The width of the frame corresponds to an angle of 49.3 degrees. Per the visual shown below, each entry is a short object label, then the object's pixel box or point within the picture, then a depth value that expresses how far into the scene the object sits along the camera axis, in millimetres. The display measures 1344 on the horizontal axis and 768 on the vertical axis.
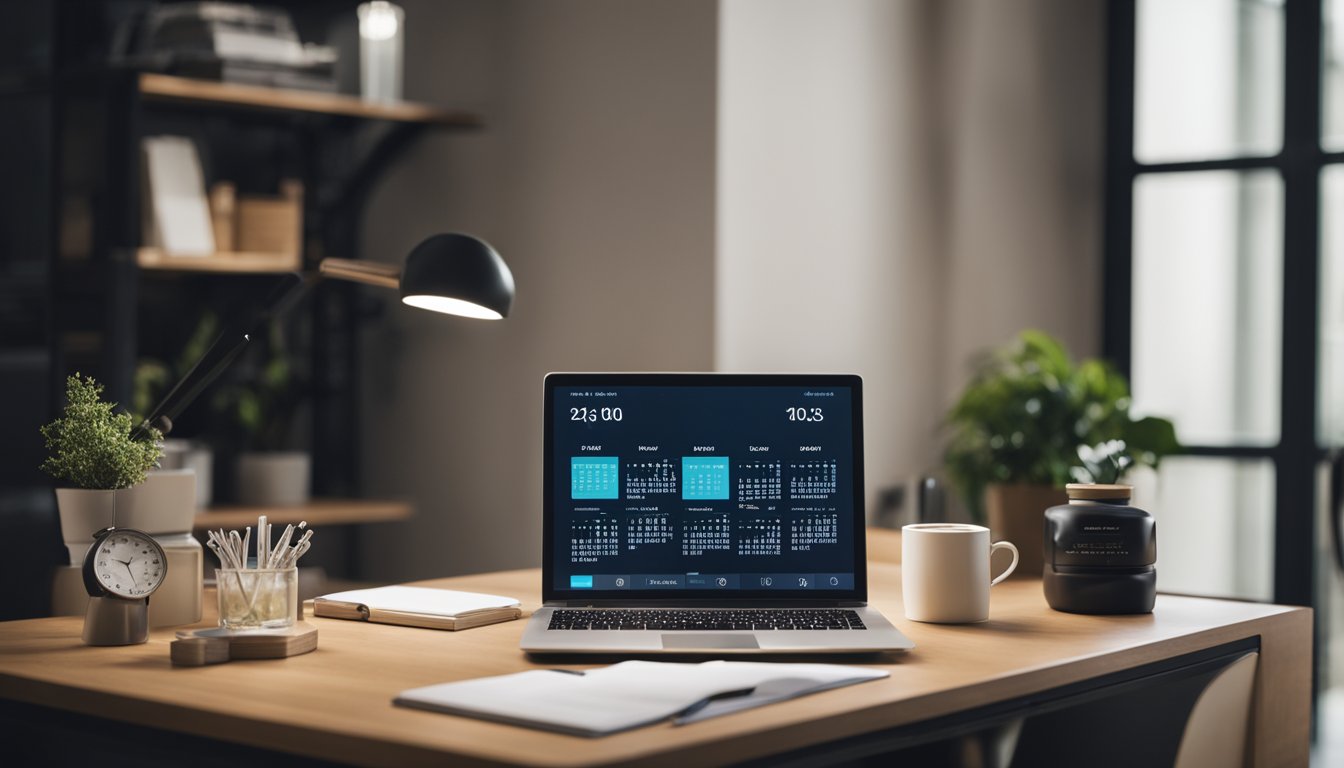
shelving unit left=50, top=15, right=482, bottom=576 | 3248
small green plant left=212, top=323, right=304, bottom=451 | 3717
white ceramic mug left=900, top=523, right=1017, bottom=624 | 1834
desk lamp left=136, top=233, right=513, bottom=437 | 1825
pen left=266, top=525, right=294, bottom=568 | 1712
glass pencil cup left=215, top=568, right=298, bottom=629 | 1691
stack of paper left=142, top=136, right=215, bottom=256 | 3381
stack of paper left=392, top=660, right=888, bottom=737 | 1261
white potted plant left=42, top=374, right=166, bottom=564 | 1804
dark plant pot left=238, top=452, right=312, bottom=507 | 3623
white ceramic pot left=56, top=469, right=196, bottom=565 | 1811
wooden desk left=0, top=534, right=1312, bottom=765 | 1216
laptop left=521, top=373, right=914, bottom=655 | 1848
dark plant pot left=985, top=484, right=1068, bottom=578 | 2426
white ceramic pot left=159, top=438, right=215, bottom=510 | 3205
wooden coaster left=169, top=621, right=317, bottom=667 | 1555
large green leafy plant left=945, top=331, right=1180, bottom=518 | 2662
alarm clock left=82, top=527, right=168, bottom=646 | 1685
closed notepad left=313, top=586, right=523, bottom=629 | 1815
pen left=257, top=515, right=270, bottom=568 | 1720
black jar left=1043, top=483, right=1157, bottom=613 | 1928
